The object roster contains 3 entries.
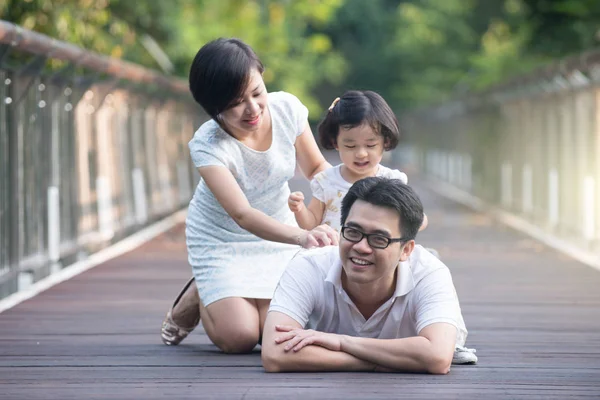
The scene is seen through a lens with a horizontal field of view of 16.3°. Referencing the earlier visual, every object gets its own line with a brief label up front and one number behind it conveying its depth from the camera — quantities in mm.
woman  9321
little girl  9576
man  8346
